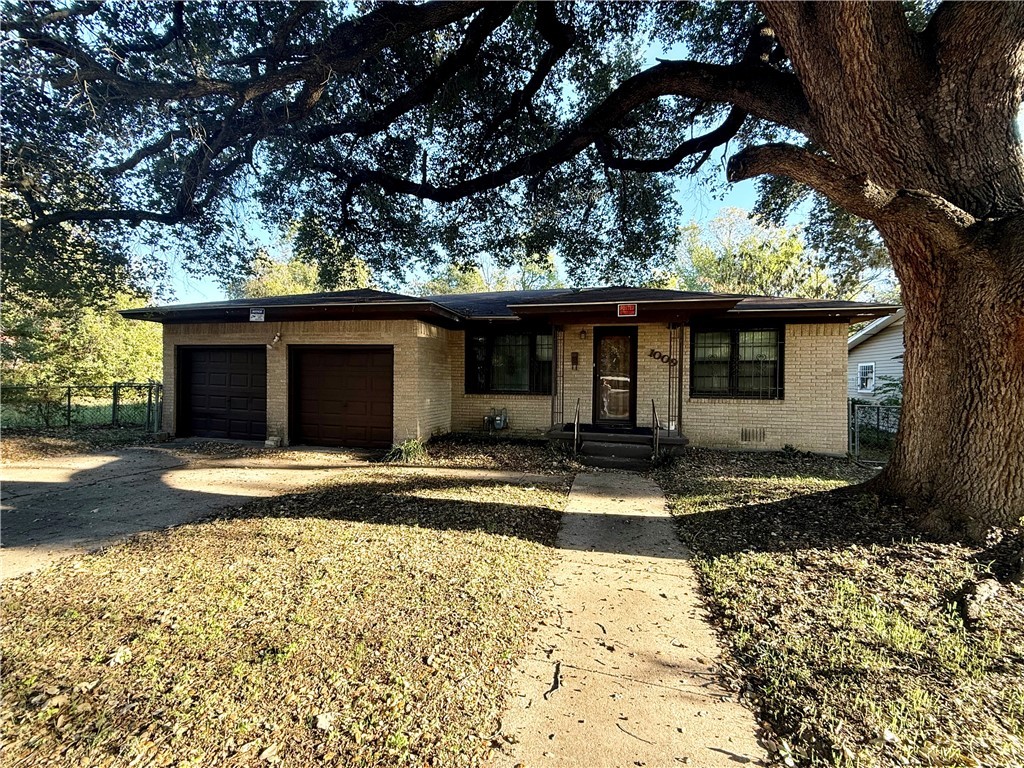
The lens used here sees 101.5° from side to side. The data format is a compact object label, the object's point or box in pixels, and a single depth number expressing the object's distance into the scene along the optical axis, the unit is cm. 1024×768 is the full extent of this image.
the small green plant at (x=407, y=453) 815
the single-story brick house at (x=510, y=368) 877
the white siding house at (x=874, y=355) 1545
